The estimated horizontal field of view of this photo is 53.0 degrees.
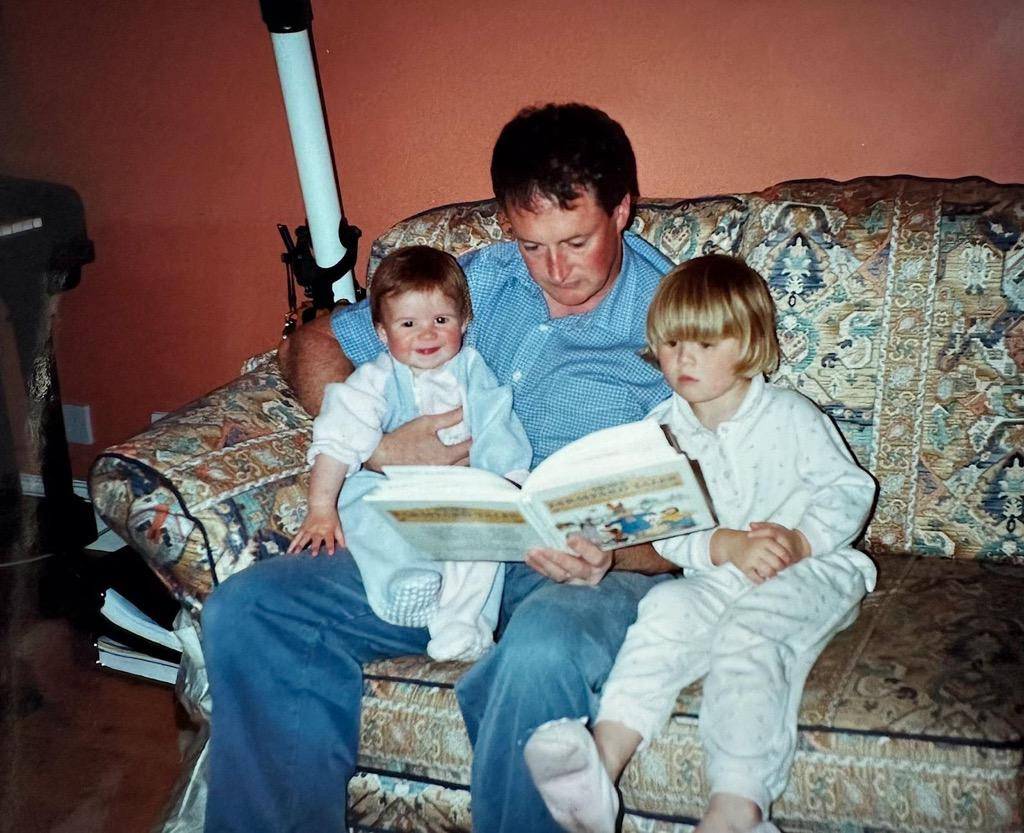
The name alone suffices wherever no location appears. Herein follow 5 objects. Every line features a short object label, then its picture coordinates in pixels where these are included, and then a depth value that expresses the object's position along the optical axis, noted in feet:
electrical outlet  10.55
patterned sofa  5.06
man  4.80
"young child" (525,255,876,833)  4.47
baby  5.47
